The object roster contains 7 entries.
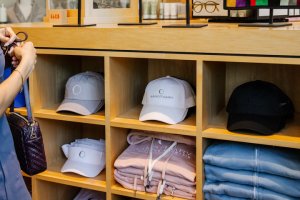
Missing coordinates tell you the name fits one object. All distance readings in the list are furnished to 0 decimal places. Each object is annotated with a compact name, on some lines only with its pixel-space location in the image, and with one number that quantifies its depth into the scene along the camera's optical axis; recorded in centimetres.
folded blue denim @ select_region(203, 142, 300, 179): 152
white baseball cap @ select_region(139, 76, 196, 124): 172
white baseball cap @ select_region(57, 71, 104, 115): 189
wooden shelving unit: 149
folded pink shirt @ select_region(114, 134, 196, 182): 170
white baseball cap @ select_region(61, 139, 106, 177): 192
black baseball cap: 156
